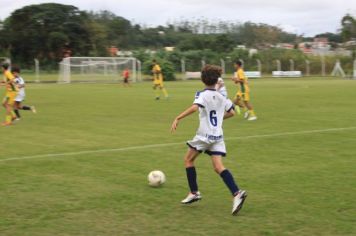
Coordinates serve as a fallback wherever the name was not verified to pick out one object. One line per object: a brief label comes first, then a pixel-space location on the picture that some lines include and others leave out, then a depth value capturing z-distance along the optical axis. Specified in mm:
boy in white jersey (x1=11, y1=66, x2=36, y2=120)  16281
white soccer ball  7461
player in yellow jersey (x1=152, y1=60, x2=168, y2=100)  27455
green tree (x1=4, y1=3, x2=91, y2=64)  70562
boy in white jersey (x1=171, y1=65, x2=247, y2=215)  6363
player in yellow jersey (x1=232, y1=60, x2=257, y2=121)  17030
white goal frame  50219
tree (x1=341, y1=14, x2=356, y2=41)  75388
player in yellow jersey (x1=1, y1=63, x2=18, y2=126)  16047
